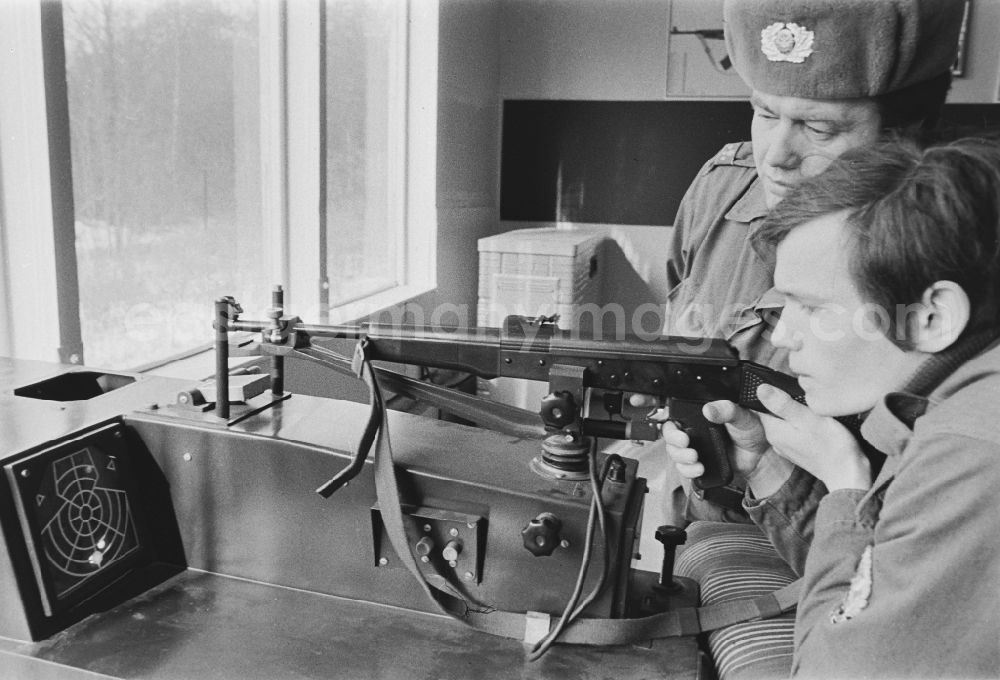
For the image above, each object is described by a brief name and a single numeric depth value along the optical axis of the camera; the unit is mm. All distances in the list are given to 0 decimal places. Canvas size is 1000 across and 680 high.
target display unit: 971
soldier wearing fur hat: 1173
